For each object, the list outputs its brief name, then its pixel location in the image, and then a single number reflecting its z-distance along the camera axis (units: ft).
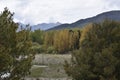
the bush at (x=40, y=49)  294.80
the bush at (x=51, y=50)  303.54
